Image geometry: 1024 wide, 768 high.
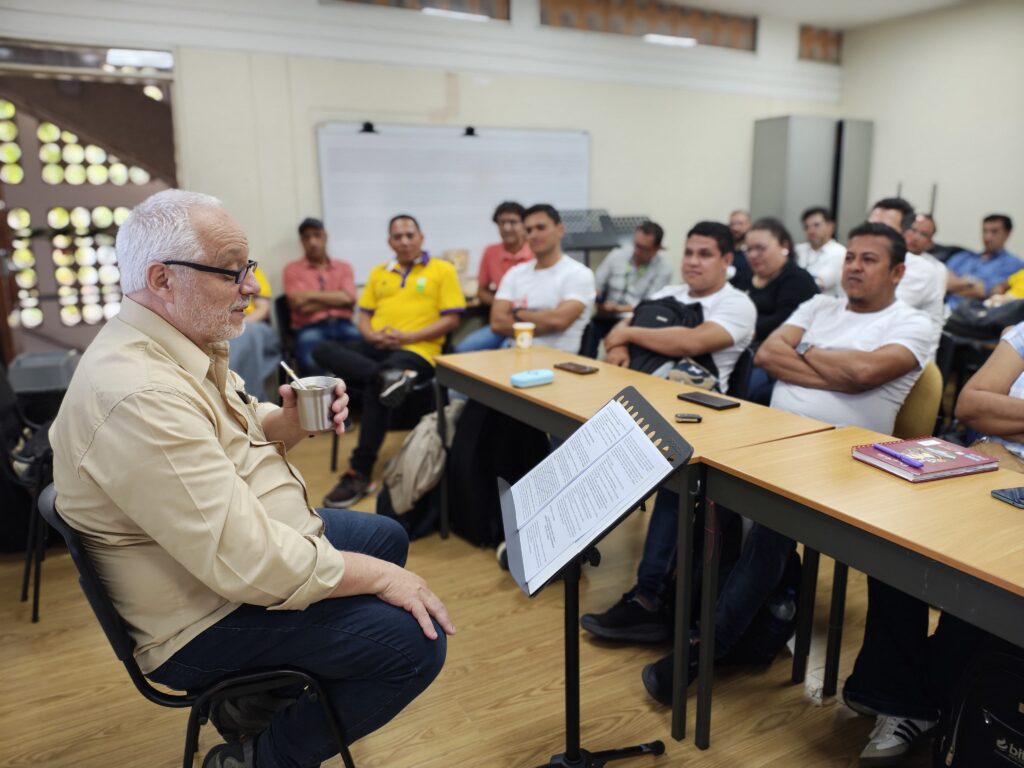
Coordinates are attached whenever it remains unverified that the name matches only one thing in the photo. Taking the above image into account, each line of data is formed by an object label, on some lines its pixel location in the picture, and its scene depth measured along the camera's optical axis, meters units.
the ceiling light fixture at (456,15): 5.10
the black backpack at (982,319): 4.10
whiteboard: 5.00
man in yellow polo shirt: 3.66
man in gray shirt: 4.82
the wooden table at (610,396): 1.64
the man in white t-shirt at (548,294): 3.34
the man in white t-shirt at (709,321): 2.67
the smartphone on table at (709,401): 2.03
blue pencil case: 2.32
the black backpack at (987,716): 1.30
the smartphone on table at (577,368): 2.52
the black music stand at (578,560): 1.14
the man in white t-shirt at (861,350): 2.25
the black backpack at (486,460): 2.81
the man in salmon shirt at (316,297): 4.52
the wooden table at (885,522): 1.12
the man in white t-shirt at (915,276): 3.62
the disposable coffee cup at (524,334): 2.94
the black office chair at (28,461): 2.32
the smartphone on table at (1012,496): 1.31
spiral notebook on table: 1.45
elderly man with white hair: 1.11
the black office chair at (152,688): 1.15
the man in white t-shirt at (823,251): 5.01
